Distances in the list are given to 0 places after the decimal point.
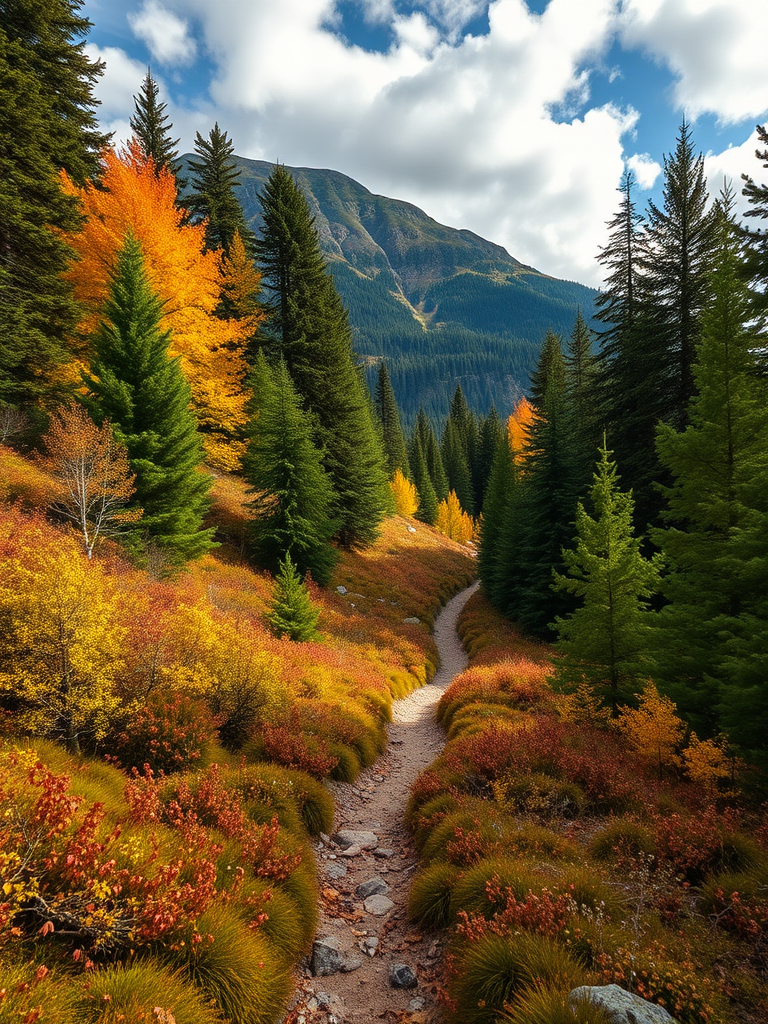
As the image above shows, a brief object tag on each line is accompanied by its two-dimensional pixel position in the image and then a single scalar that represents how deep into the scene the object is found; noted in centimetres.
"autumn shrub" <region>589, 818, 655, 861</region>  584
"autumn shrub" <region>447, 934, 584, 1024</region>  372
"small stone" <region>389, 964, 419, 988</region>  484
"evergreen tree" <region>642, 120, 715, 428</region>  1741
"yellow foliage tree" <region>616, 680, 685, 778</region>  890
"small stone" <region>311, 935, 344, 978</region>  497
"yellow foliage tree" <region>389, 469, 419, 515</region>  6175
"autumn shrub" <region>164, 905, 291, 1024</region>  371
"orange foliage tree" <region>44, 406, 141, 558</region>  1166
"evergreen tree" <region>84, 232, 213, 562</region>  1433
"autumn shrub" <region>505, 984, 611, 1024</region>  315
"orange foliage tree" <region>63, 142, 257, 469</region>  1942
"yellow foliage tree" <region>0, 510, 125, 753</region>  578
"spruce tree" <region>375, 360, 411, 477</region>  7156
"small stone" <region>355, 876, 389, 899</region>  652
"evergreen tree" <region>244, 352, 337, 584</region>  2009
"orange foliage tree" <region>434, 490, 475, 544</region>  7000
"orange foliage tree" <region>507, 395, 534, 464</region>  6534
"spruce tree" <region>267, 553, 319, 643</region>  1514
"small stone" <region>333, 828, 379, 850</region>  775
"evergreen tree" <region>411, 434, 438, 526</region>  7188
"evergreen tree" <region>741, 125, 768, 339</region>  929
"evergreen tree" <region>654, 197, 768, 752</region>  741
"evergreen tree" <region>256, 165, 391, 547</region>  2748
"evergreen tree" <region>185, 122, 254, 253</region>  3030
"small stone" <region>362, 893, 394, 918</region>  612
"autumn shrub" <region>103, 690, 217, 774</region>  667
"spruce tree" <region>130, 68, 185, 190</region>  2798
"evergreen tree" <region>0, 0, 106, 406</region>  1603
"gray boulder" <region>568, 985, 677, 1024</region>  315
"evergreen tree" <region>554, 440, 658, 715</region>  1105
